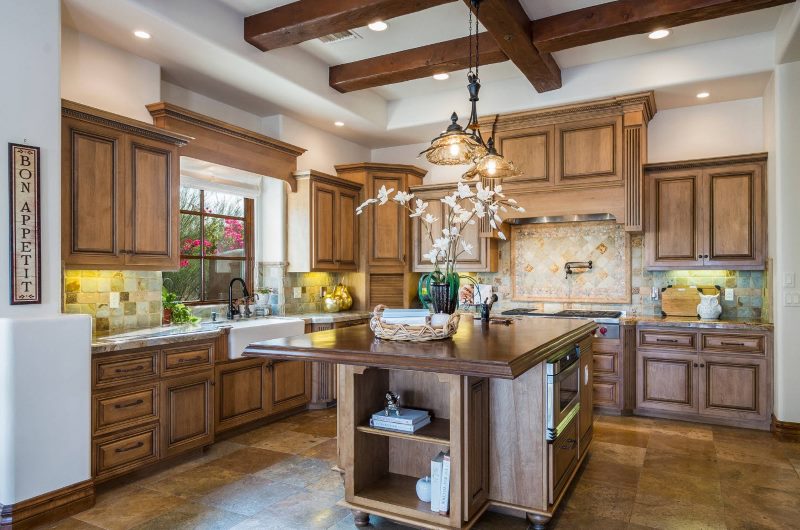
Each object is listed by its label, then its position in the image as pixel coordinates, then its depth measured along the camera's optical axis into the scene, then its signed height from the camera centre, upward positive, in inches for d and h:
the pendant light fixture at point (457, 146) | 114.8 +26.7
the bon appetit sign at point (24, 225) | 106.8 +8.4
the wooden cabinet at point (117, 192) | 122.9 +18.8
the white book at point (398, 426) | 96.4 -30.1
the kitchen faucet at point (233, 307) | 183.2 -14.9
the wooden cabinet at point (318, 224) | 205.8 +16.9
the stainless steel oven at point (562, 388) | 99.3 -25.7
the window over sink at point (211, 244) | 179.8 +7.7
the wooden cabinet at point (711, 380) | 166.1 -37.8
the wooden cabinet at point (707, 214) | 177.2 +18.1
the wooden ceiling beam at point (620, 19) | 135.3 +67.0
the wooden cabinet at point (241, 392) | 155.5 -39.6
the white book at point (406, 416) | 97.4 -28.7
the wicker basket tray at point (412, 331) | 97.1 -12.4
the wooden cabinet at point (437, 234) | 221.0 +10.5
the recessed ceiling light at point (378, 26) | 154.3 +71.7
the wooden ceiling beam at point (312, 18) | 132.3 +65.8
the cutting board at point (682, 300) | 187.8 -12.5
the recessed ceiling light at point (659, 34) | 161.8 +72.6
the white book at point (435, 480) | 93.4 -38.5
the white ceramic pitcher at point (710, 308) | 181.9 -14.9
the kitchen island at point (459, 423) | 89.4 -30.3
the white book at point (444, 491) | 92.8 -40.3
